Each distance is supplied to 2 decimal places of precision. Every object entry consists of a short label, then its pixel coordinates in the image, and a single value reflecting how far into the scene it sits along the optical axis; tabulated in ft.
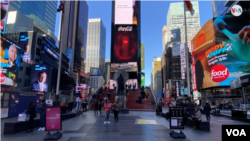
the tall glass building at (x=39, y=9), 268.78
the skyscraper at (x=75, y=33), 371.97
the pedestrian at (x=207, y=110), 48.64
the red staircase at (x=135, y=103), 87.40
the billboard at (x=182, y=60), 193.88
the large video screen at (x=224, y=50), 172.24
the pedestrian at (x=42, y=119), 33.42
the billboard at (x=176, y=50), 382.26
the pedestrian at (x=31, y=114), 31.78
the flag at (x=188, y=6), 48.48
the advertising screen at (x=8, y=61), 91.91
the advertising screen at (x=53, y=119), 26.86
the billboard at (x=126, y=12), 195.00
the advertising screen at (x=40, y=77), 162.30
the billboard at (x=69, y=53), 347.36
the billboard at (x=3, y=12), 107.96
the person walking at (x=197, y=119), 34.47
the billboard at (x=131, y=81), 201.06
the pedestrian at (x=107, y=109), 41.36
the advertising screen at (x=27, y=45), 172.55
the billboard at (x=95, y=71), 506.40
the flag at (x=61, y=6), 51.78
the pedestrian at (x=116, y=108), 42.66
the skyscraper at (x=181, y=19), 537.65
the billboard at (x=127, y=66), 197.63
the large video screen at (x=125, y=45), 203.92
